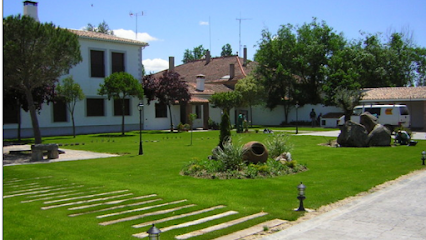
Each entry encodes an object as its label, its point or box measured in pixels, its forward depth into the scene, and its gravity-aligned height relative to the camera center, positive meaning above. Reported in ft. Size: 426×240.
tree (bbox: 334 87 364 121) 80.23 +1.74
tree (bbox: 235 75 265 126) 136.77 +7.10
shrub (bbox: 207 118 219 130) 125.18 -3.84
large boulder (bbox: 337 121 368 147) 66.64 -4.10
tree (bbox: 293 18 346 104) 143.02 +18.63
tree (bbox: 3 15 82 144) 55.42 +8.68
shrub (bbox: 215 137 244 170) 38.42 -4.18
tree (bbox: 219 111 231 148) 47.27 -1.92
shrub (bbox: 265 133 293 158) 46.06 -4.00
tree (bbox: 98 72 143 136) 100.01 +6.75
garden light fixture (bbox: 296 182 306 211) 25.70 -5.16
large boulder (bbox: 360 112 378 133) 70.44 -1.94
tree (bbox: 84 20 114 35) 201.05 +41.79
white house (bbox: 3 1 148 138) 102.01 +4.08
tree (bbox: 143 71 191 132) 111.75 +6.67
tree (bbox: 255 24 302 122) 144.25 +15.05
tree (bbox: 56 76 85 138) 93.25 +5.51
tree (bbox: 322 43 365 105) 132.44 +12.78
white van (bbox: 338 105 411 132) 96.58 -1.33
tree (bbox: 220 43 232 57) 309.63 +46.68
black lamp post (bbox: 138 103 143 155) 59.47 +0.79
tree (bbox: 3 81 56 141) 77.00 +3.70
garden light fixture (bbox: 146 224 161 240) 15.08 -4.37
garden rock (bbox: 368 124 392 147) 67.41 -4.62
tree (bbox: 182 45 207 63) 299.17 +42.87
